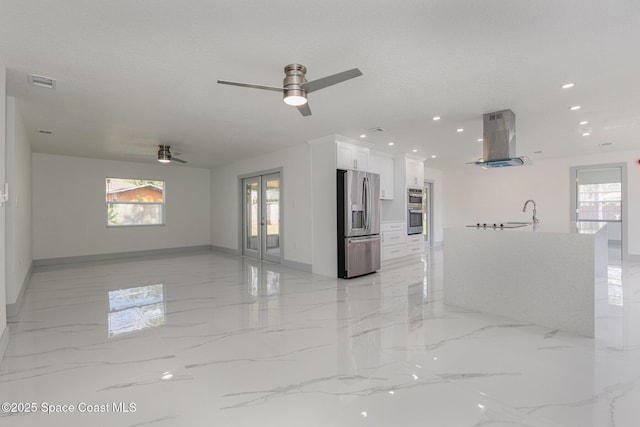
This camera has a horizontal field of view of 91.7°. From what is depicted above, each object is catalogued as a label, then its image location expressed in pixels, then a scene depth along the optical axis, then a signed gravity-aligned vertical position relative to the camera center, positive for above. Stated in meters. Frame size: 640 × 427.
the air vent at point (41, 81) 3.14 +1.39
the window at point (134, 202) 8.05 +0.33
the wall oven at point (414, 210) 7.69 +0.04
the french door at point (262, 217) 7.21 -0.10
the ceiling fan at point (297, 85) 2.60 +1.09
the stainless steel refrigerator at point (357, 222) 5.39 -0.19
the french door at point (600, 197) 7.41 +0.34
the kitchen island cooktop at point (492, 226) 4.03 -0.19
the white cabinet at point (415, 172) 7.62 +0.99
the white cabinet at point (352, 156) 5.71 +1.07
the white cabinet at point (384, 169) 6.89 +0.98
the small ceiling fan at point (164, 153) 6.27 +1.22
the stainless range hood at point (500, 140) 4.19 +0.99
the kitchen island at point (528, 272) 2.97 -0.66
